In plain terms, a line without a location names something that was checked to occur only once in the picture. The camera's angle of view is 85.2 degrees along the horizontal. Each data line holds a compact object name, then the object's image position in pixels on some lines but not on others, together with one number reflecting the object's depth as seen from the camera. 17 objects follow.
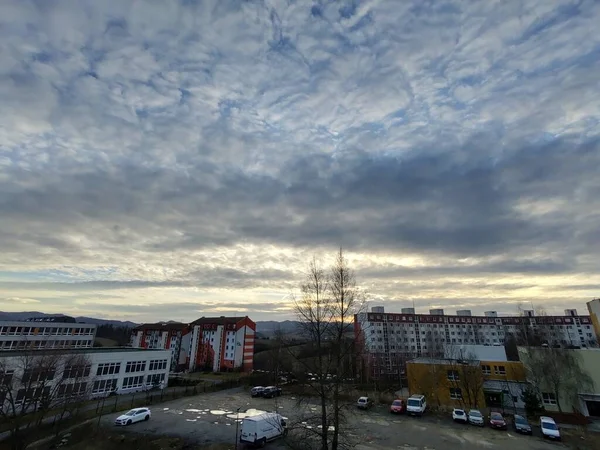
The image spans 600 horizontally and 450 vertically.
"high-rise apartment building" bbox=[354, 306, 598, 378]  99.41
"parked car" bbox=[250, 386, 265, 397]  49.38
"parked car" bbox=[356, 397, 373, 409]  40.72
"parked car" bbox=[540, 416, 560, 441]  29.89
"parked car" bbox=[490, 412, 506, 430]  32.78
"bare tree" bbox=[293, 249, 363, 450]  18.81
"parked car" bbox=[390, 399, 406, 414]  38.75
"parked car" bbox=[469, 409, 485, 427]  34.16
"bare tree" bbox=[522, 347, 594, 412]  39.50
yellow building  41.88
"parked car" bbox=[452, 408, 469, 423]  35.31
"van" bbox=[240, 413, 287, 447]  25.42
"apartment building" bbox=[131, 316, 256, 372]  81.81
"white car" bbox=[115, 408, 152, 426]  31.97
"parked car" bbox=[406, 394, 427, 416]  37.84
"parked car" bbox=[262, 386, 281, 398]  48.75
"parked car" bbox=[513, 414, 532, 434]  31.58
